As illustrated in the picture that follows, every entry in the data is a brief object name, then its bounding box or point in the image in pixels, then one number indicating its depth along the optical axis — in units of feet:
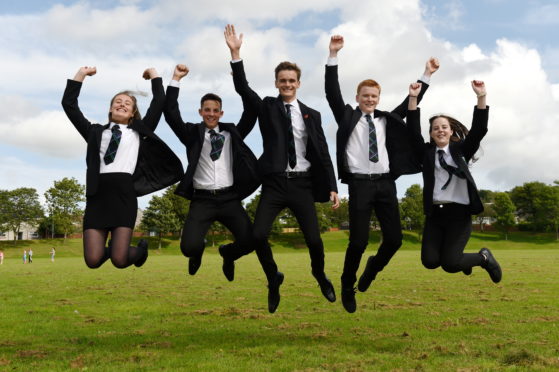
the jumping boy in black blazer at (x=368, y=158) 27.20
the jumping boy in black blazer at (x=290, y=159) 26.63
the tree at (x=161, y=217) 231.71
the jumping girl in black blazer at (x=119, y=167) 27.17
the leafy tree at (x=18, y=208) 315.58
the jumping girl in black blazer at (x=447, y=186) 28.96
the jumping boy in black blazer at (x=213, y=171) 27.84
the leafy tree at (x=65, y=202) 282.83
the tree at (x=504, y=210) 309.83
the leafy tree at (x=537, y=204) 316.19
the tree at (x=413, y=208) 207.92
